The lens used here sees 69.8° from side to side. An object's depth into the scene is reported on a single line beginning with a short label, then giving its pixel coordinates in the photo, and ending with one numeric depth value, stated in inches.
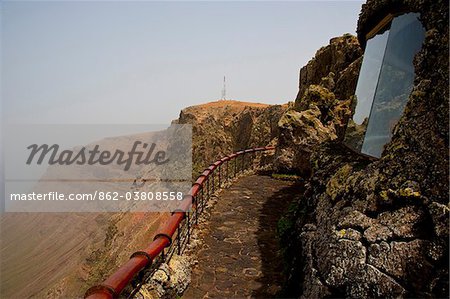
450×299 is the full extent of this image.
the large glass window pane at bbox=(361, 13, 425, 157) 177.9
